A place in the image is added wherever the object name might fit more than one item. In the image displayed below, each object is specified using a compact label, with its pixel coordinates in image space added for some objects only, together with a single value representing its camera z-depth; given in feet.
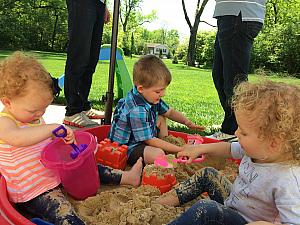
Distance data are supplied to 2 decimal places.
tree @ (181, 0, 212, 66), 39.64
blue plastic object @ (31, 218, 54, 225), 2.65
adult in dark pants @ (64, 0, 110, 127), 5.12
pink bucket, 2.93
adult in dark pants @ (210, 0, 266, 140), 4.89
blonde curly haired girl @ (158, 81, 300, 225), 2.31
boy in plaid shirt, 4.08
